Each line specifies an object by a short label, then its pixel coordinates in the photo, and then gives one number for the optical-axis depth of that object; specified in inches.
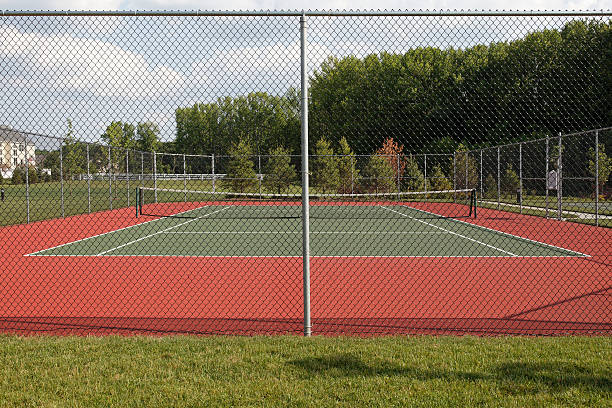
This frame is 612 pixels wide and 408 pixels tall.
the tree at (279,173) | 1178.6
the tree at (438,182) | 1182.9
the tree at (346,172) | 1155.9
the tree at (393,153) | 1223.8
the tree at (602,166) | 971.9
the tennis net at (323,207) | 957.2
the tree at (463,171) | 1112.2
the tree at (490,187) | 1081.4
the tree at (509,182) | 1051.3
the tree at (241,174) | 1224.2
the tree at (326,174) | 1128.8
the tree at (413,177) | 1197.7
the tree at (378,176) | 1198.9
